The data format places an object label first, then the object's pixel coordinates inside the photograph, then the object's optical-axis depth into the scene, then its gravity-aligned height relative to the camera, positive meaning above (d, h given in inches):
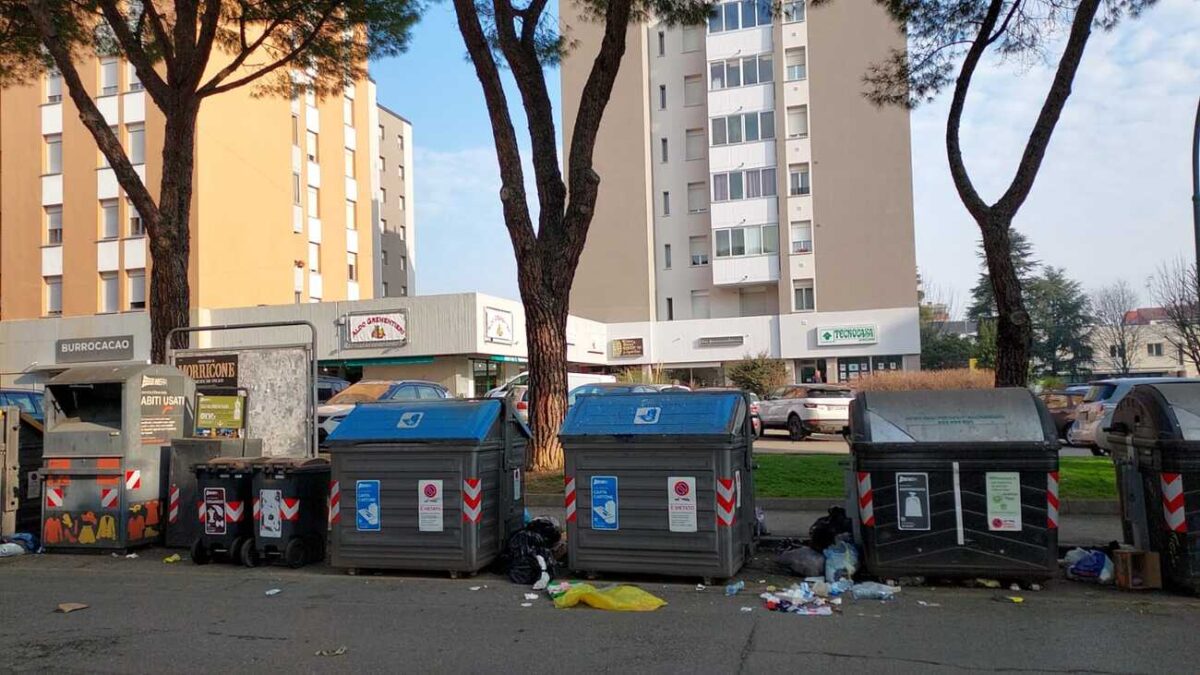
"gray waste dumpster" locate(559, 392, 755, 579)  293.3 -33.6
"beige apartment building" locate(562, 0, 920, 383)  1756.9 +343.7
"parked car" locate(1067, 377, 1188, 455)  703.1 -34.1
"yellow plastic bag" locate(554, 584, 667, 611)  268.1 -62.3
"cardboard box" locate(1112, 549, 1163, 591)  278.7 -60.4
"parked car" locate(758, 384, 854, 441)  942.4 -36.3
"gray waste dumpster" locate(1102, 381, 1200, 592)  269.1 -32.5
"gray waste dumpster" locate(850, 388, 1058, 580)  281.9 -35.7
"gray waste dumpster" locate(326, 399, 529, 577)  314.0 -33.8
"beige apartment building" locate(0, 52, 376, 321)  1425.9 +296.5
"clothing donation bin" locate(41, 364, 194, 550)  374.0 -27.4
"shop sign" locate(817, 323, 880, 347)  1729.8 +70.4
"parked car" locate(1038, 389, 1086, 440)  855.7 -35.1
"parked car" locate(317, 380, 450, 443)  683.4 -5.4
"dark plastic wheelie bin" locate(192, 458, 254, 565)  346.9 -43.3
